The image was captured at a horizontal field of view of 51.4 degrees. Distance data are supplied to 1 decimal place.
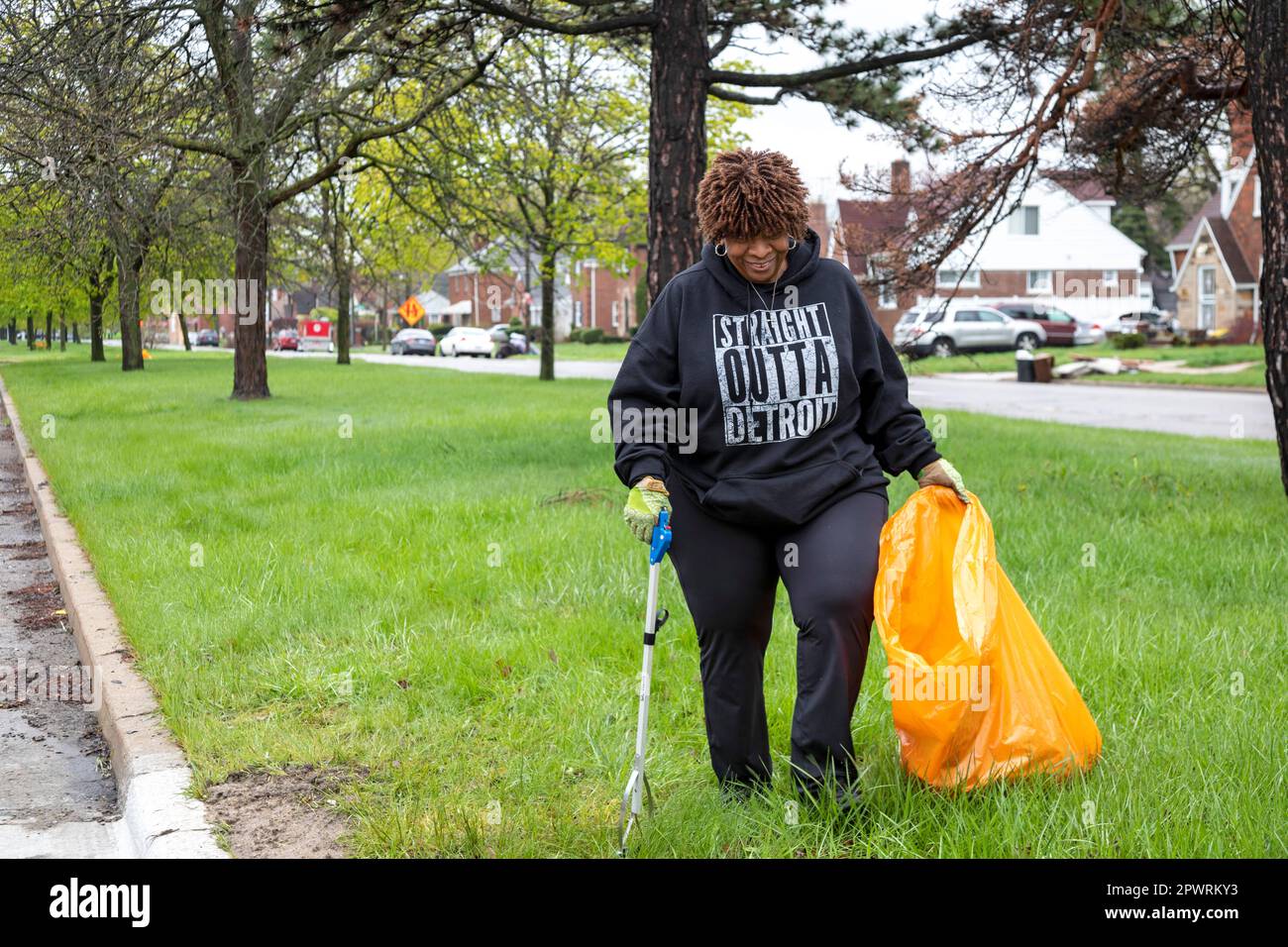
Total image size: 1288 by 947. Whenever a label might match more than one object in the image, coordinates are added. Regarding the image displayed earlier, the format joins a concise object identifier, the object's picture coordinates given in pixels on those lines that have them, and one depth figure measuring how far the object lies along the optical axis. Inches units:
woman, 138.3
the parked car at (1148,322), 1861.5
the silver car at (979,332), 1673.2
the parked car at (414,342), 2469.2
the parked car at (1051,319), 1798.7
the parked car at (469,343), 2253.9
